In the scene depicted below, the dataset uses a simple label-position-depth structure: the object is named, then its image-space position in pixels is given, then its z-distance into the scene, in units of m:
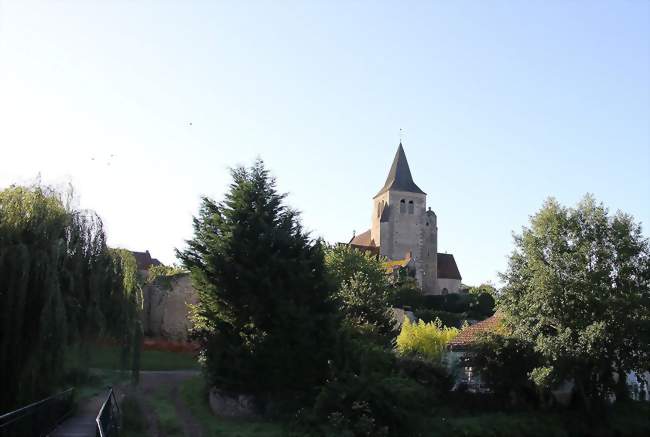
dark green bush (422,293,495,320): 57.88
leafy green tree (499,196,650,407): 22.17
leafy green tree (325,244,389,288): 45.38
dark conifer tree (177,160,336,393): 18.61
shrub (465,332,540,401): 23.75
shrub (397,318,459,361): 26.83
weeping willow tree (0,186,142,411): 13.39
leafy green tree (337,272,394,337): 27.85
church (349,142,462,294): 82.50
